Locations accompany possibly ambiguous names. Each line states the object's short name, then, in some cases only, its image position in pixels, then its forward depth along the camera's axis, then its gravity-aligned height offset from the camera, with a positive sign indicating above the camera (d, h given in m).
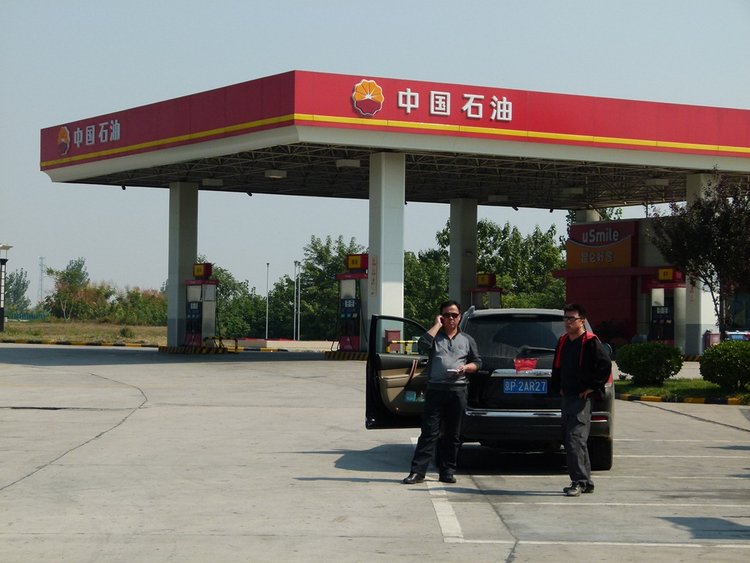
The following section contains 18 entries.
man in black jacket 11.48 -0.44
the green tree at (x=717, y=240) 30.80 +2.30
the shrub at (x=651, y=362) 26.48 -0.62
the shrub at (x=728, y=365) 24.27 -0.63
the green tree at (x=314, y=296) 92.06 +2.59
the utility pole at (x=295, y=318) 90.88 +0.91
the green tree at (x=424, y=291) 88.75 +2.84
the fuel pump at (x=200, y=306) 44.41 +0.84
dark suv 12.55 -0.59
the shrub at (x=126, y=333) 66.71 -0.21
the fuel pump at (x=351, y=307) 39.91 +0.76
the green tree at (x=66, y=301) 104.62 +2.32
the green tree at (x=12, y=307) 188.02 +3.33
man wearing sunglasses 12.20 -0.58
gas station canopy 34.97 +5.79
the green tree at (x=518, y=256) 85.25 +5.17
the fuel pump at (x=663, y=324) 44.22 +0.31
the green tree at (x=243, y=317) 93.81 +1.00
